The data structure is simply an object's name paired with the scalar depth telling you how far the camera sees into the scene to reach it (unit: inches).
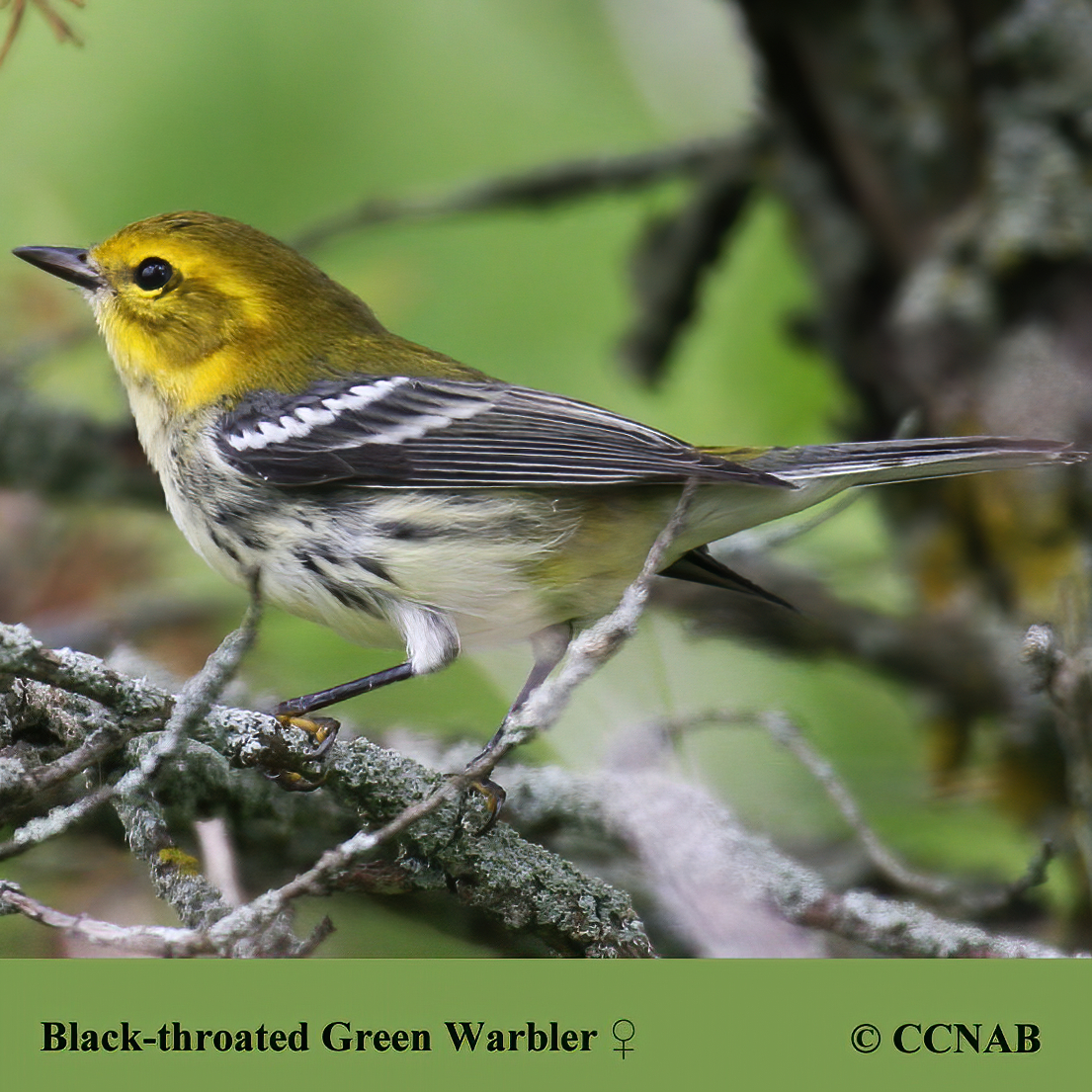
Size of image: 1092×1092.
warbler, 180.5
